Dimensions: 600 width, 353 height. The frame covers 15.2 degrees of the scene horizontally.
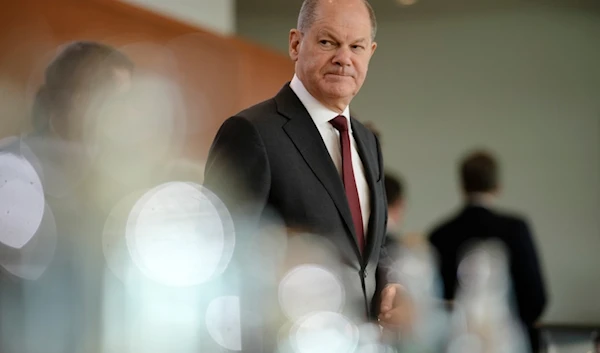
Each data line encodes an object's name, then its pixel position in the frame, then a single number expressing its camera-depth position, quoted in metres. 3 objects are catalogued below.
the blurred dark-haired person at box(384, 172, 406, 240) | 6.20
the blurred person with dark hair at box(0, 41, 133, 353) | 5.38
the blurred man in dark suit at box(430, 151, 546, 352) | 6.64
